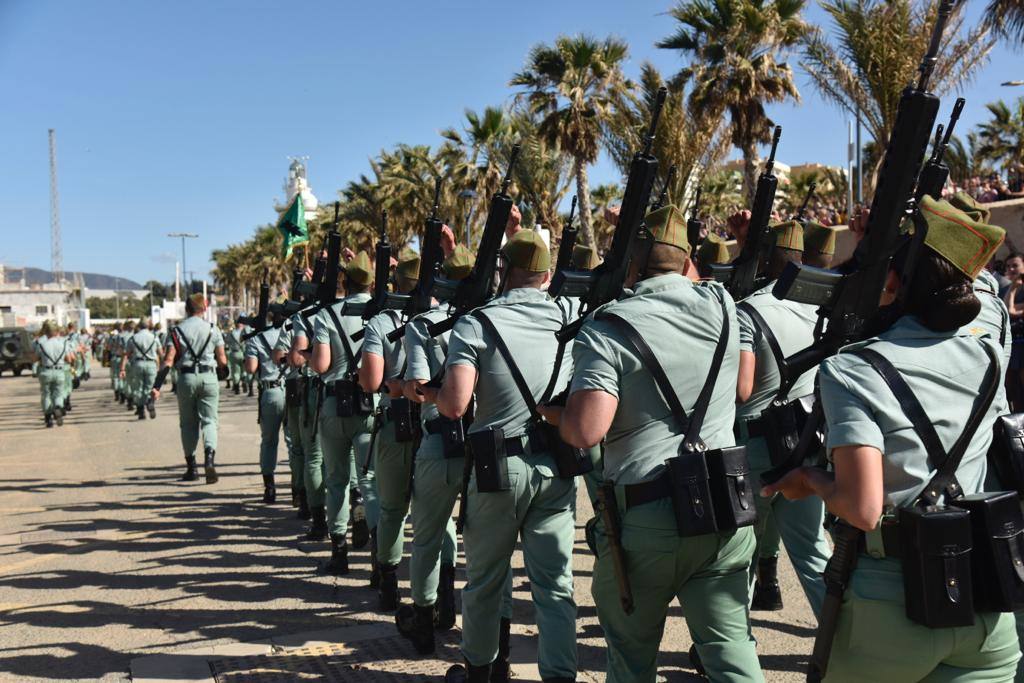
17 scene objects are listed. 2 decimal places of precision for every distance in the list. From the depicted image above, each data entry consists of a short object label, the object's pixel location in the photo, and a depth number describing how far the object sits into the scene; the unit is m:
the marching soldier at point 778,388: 4.38
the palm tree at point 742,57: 19.69
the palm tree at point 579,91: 22.41
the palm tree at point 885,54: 14.69
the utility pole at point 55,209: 115.56
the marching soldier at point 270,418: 9.57
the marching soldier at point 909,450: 2.31
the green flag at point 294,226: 12.55
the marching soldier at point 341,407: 6.67
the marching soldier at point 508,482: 4.04
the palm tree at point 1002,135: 28.11
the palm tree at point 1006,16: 12.86
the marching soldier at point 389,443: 5.53
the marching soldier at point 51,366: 18.72
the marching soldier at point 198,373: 10.98
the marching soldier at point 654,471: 3.08
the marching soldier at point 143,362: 19.53
